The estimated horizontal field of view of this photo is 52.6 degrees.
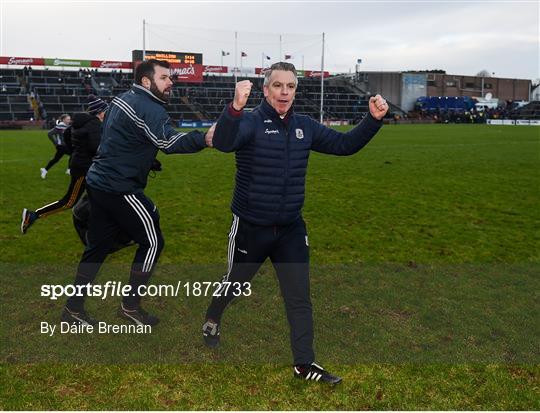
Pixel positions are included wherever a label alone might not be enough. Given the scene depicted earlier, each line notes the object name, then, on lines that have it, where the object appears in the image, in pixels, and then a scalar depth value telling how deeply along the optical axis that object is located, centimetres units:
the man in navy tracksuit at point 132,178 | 411
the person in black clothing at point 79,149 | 643
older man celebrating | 378
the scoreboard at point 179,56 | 6229
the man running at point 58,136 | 1269
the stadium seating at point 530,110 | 8112
